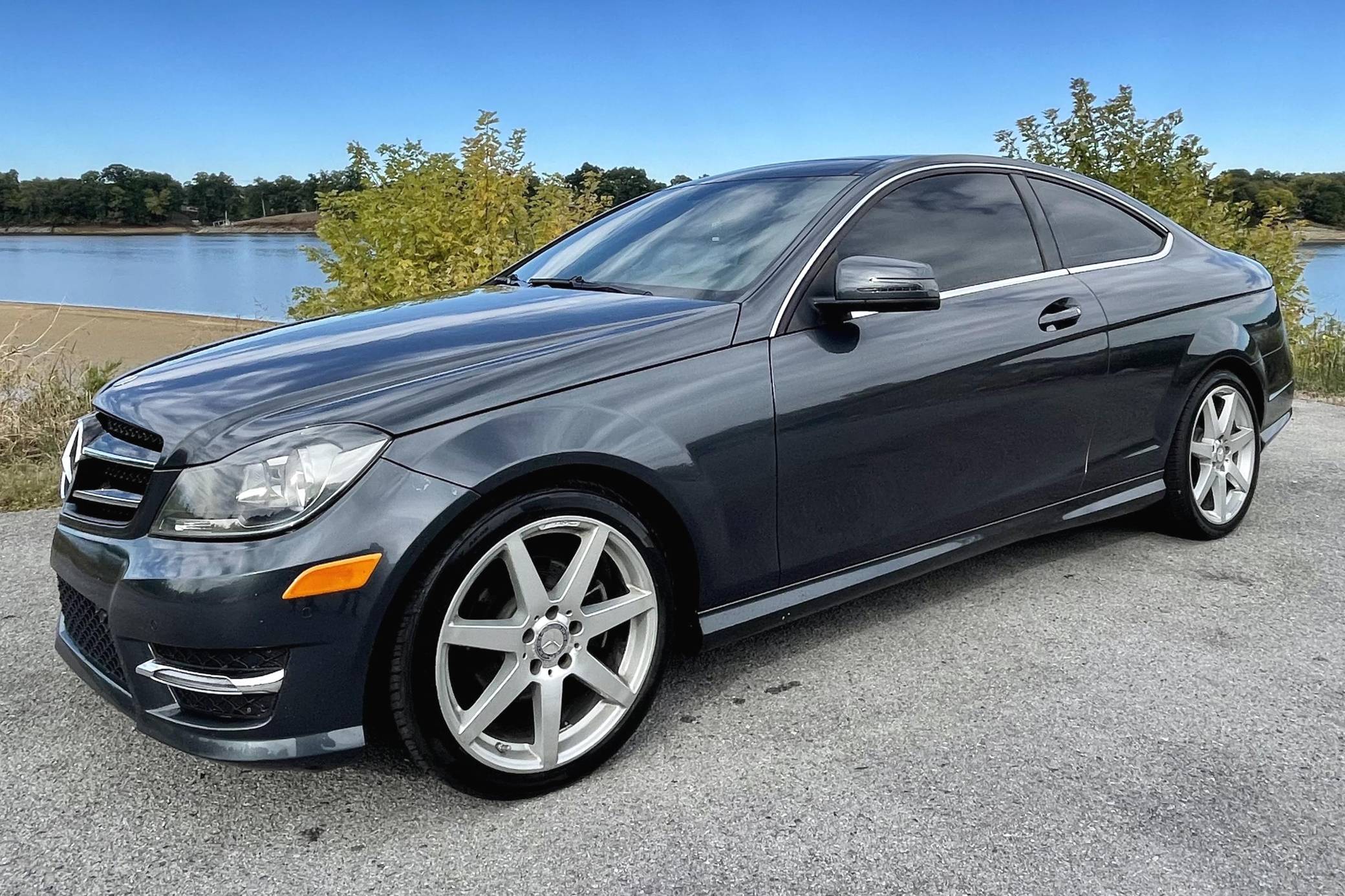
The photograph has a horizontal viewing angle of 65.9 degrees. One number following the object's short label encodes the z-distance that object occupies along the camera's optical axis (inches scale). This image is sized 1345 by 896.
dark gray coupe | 86.8
